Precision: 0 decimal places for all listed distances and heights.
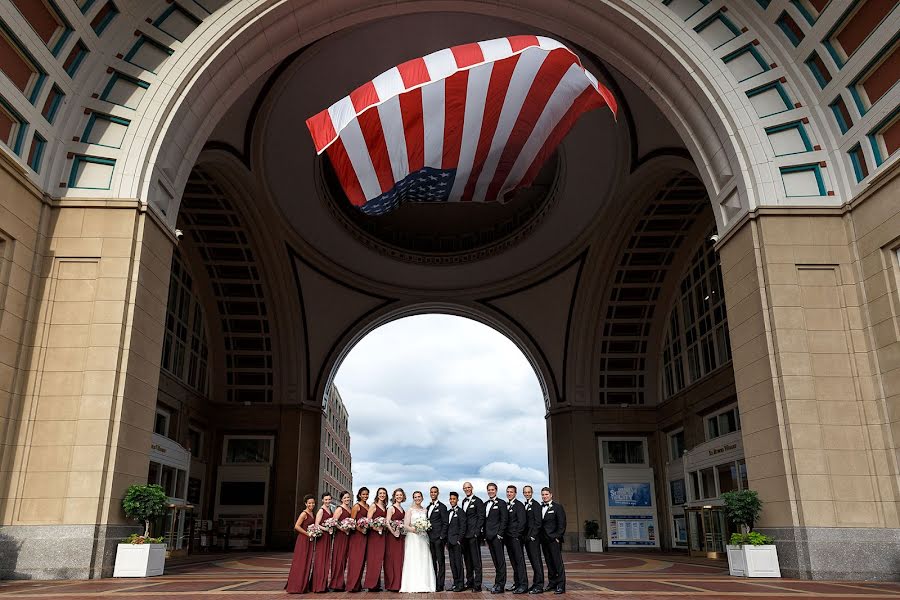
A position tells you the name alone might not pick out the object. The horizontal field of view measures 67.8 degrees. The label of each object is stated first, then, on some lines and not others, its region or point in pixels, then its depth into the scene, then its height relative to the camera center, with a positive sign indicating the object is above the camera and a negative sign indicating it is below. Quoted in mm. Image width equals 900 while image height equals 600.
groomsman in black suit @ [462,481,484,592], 10297 -364
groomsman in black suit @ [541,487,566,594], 10008 -367
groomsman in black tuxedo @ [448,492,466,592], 10258 -390
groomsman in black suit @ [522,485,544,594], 10086 -414
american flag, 13320 +7767
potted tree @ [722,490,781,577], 11586 -625
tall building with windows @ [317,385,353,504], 55688 +5429
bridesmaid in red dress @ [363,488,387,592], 10383 -599
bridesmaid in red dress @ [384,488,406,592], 10398 -617
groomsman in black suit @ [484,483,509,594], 10227 -322
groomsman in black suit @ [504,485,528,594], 10109 -411
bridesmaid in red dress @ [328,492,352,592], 10365 -622
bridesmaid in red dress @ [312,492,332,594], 10250 -702
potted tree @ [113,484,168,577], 11398 -514
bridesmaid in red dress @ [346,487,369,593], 10336 -509
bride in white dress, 10227 -727
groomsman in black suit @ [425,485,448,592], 10320 -346
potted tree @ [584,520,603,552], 27203 -1101
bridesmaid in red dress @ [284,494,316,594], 10102 -773
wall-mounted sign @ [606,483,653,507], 29031 +541
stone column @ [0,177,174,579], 11055 +2057
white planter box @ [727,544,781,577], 11562 -894
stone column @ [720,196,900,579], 11336 +1928
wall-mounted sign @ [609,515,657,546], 28625 -949
